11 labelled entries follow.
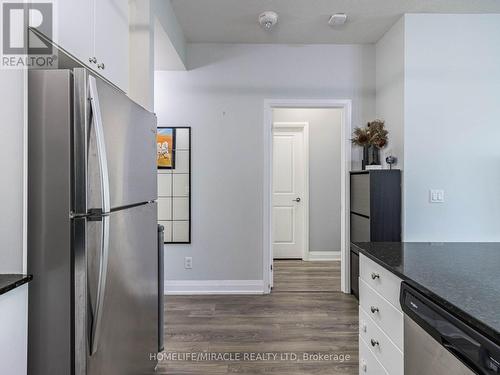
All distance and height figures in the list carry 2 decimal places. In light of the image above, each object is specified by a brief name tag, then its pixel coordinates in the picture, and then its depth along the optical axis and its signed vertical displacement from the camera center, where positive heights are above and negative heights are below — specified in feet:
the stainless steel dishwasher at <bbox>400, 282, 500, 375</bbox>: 2.68 -1.48
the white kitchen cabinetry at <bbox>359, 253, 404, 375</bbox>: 4.34 -2.00
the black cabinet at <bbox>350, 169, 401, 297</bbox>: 9.96 -0.61
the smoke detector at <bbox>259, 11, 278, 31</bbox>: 9.65 +4.95
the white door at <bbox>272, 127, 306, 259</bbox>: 17.54 -0.40
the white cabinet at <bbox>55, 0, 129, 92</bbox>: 4.47 +2.33
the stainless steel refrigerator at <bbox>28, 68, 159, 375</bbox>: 3.71 -0.41
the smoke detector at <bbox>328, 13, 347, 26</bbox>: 9.80 +5.04
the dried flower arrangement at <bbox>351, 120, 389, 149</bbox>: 10.73 +1.65
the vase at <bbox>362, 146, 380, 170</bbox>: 10.89 +1.00
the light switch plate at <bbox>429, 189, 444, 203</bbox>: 9.89 -0.32
